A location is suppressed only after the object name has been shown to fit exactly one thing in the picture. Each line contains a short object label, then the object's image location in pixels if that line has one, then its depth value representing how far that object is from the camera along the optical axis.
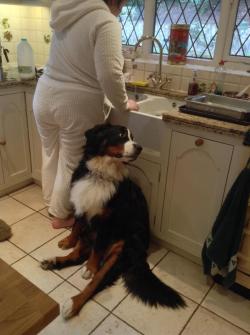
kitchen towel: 1.43
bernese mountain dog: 1.57
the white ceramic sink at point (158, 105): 2.12
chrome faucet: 2.24
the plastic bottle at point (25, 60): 2.31
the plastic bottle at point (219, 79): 2.04
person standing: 1.50
